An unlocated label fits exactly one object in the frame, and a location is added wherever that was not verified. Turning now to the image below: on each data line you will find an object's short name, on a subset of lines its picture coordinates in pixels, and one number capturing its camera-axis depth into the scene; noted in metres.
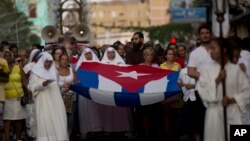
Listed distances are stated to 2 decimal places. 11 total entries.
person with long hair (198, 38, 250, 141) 12.34
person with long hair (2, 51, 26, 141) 19.03
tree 60.97
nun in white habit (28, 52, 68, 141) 16.67
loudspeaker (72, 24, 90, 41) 31.73
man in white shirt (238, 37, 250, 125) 13.19
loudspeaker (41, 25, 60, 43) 30.67
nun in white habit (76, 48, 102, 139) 19.69
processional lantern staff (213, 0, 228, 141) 11.98
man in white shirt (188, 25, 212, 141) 13.89
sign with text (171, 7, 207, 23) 51.06
